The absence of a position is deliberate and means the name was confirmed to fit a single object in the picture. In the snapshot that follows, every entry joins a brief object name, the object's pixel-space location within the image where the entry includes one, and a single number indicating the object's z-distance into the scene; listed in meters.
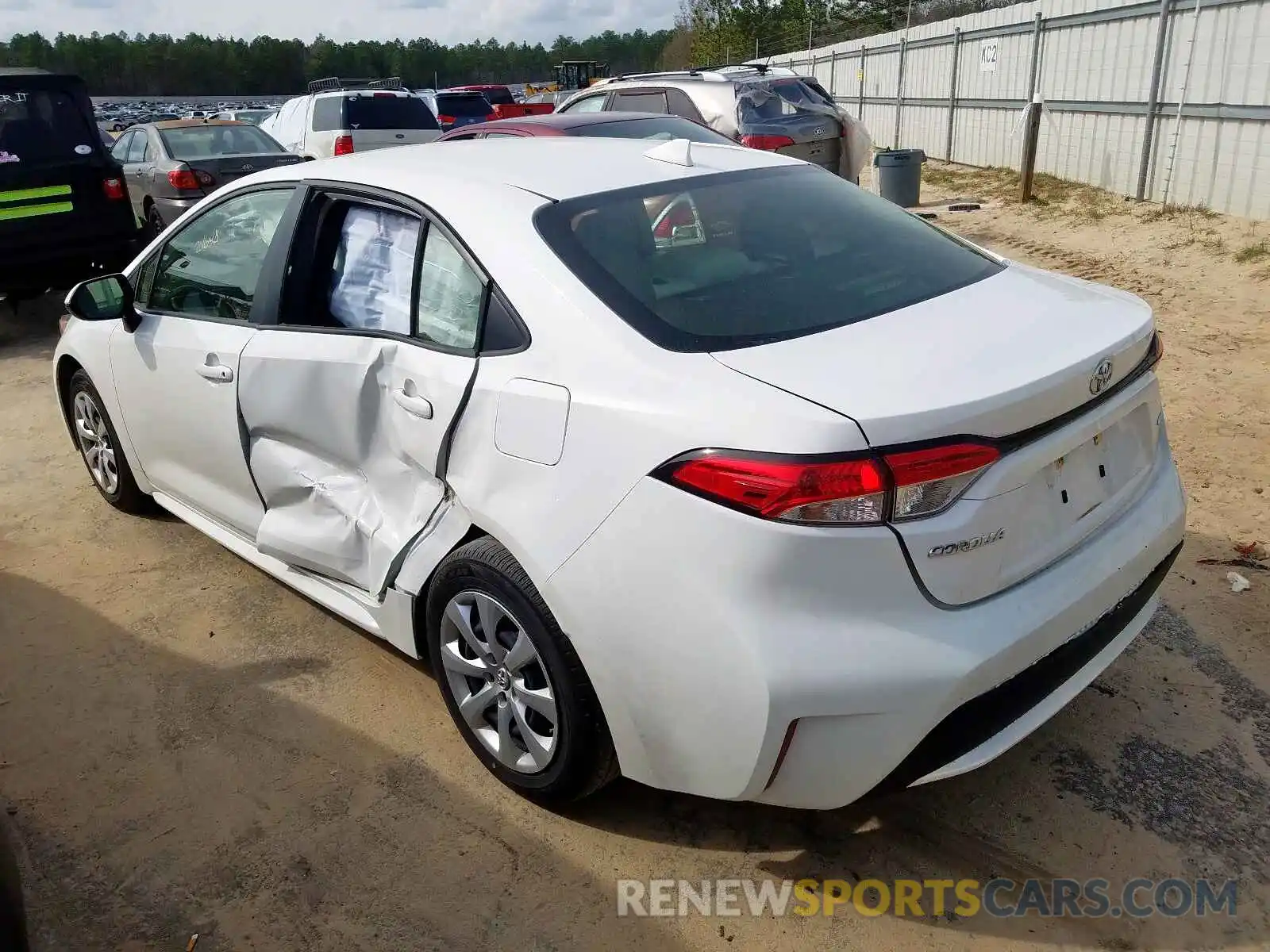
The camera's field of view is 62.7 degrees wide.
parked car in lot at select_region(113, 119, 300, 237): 10.29
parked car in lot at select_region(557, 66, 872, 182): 10.52
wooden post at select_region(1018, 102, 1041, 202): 12.14
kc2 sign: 15.81
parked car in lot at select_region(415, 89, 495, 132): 18.30
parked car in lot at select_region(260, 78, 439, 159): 13.61
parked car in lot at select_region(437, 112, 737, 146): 7.57
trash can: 12.39
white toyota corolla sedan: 2.08
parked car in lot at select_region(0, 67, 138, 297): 7.96
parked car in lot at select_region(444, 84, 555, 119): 21.61
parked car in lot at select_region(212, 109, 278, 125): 20.99
